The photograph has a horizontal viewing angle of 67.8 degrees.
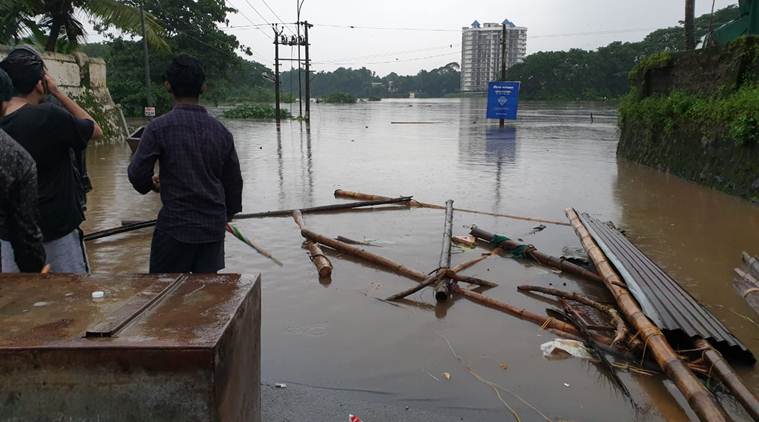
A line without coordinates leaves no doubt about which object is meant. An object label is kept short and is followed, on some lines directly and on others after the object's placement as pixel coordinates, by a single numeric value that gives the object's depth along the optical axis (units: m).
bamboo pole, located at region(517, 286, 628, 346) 4.25
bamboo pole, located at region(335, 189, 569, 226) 8.58
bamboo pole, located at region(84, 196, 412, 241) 7.04
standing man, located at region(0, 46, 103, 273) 2.90
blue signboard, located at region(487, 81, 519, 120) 27.64
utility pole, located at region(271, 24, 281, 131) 32.56
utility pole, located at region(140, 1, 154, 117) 20.89
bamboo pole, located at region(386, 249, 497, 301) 5.09
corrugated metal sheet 3.97
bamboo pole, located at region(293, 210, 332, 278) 5.90
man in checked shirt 3.07
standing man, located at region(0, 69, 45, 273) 2.41
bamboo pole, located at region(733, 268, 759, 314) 5.11
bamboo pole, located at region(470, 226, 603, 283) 5.76
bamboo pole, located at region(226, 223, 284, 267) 6.26
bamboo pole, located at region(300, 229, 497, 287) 5.59
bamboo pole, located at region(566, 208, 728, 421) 3.09
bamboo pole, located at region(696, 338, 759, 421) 3.16
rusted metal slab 1.80
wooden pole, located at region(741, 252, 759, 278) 5.64
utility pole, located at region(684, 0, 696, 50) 17.34
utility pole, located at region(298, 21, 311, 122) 32.53
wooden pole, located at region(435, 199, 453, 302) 5.21
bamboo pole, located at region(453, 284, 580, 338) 4.57
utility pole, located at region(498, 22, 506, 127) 27.36
